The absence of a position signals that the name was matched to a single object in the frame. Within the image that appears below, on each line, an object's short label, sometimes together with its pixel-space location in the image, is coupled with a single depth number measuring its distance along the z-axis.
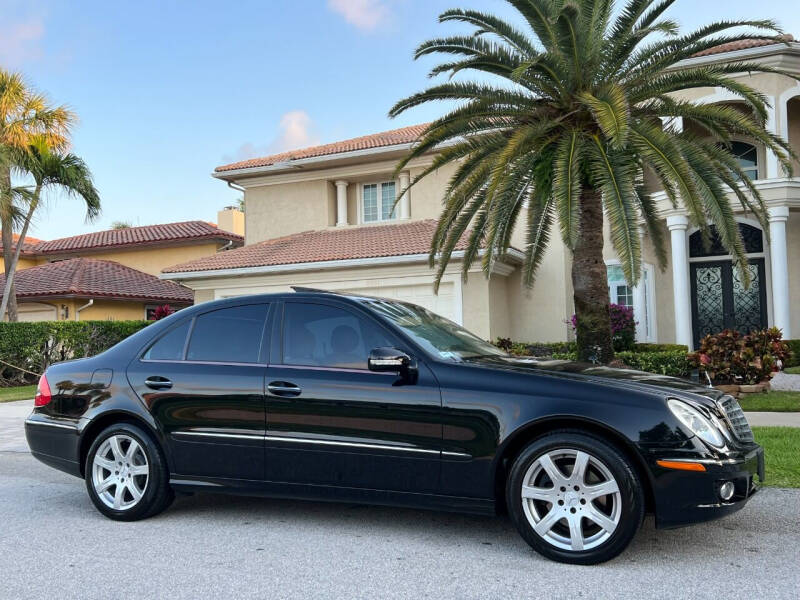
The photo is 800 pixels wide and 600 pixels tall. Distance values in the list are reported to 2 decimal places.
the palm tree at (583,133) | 8.33
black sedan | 4.02
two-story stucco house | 16.34
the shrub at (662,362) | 12.40
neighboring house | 24.50
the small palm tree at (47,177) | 20.42
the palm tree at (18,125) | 20.12
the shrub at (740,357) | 11.84
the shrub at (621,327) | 15.48
